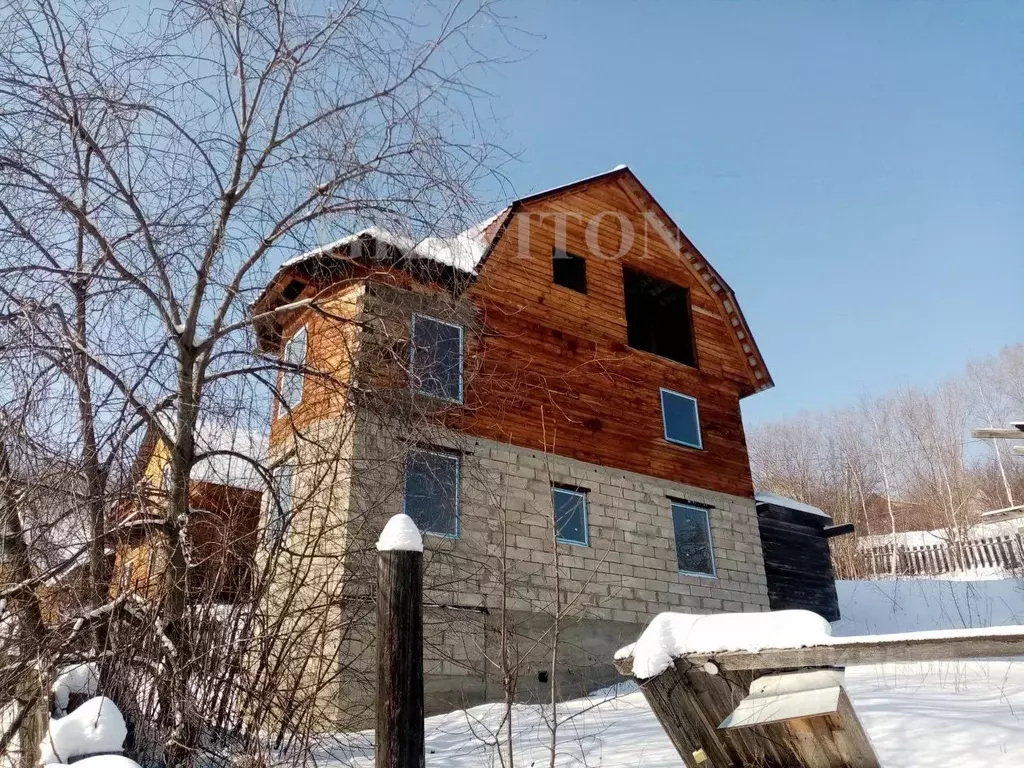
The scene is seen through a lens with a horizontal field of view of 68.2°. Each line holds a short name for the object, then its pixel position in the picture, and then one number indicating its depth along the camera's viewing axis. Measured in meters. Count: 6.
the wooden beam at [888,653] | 2.68
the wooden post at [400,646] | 3.10
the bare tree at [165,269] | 4.96
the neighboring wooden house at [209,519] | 5.22
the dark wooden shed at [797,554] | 17.66
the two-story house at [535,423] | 6.49
